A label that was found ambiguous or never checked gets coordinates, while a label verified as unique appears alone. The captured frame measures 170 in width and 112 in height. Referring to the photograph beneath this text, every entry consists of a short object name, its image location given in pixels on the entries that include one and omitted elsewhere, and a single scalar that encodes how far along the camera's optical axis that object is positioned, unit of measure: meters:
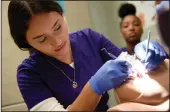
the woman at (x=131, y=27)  1.82
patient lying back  0.65
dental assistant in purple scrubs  0.69
